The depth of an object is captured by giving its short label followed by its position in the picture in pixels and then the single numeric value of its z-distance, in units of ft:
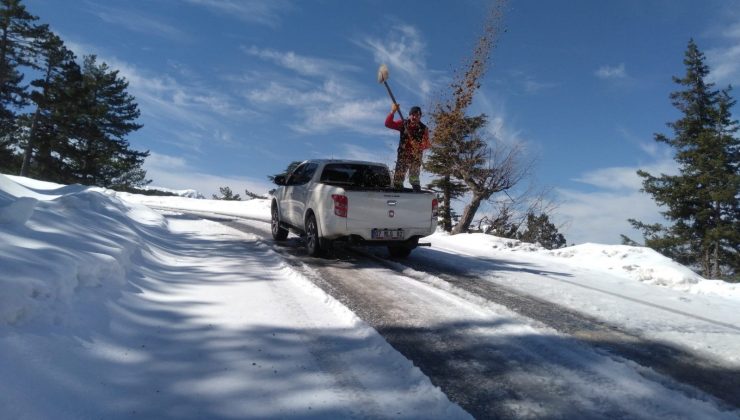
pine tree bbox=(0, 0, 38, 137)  100.37
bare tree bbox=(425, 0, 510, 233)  53.62
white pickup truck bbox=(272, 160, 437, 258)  22.66
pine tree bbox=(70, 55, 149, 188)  108.37
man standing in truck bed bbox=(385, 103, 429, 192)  36.94
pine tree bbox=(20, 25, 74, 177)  103.96
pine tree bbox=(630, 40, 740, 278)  77.41
